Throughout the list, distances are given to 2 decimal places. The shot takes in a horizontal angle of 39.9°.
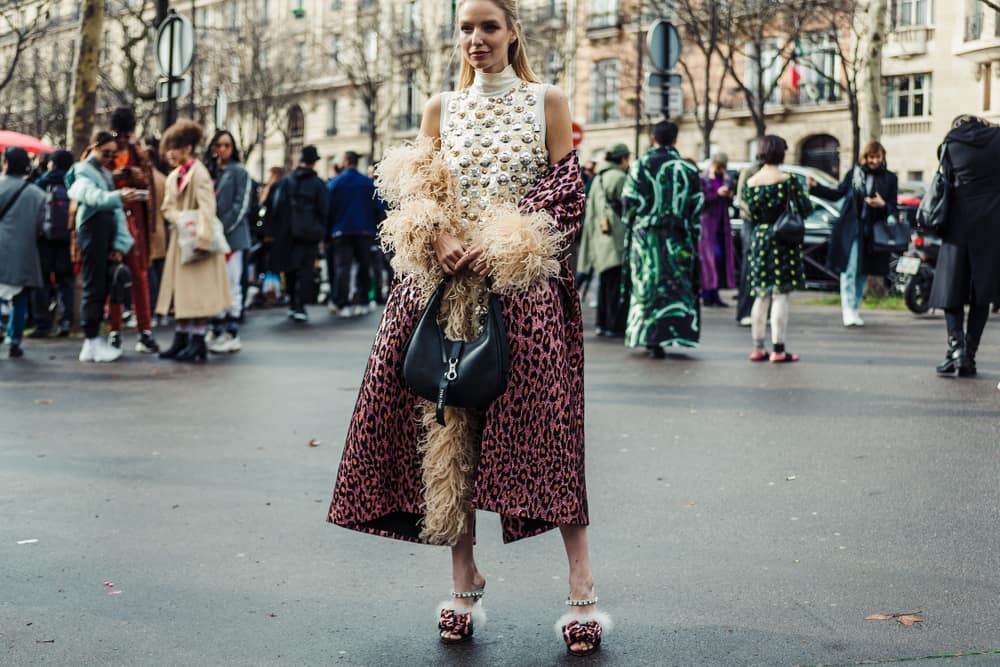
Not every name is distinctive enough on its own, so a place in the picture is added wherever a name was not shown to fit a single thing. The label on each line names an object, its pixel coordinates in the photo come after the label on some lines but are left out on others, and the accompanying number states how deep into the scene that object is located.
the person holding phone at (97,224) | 11.85
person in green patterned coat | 11.91
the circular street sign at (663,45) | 17.56
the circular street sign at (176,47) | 15.80
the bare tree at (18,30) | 21.49
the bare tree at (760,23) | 33.66
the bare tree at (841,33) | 32.38
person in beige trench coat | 11.56
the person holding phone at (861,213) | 15.02
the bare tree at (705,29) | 33.78
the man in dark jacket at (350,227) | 17.14
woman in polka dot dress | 11.71
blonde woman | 4.05
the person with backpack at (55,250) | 13.59
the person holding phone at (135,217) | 12.33
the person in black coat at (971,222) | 10.44
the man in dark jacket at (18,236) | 12.38
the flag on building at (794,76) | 42.44
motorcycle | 16.40
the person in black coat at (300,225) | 16.83
